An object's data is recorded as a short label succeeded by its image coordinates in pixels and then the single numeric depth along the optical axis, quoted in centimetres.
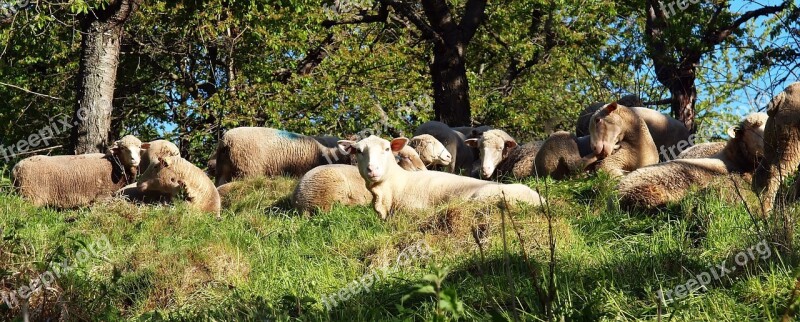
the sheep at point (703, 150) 1167
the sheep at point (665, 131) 1473
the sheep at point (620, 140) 1279
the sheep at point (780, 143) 815
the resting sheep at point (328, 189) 1195
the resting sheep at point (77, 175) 1457
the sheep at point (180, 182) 1288
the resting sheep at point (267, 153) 1670
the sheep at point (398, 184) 1080
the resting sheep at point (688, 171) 927
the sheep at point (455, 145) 1684
